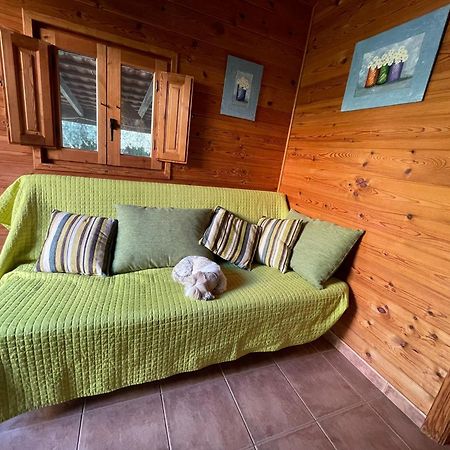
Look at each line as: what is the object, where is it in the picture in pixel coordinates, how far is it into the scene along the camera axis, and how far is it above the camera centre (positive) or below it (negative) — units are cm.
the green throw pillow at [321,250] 155 -52
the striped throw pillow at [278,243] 172 -56
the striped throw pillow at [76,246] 135 -60
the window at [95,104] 145 +19
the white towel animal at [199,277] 126 -65
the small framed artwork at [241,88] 191 +49
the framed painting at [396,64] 125 +58
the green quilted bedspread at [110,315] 98 -74
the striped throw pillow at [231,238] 171 -57
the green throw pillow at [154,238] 147 -56
